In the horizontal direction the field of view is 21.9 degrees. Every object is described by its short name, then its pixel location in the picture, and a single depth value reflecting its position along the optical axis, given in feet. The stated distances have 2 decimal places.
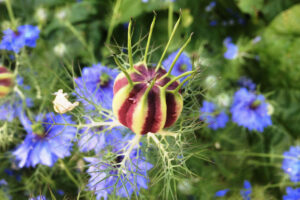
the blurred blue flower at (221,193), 1.50
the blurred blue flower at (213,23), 1.82
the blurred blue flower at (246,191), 1.50
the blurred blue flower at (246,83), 1.75
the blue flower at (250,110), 1.57
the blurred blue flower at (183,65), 1.53
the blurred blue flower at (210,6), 1.80
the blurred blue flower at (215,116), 1.59
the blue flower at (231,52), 1.67
